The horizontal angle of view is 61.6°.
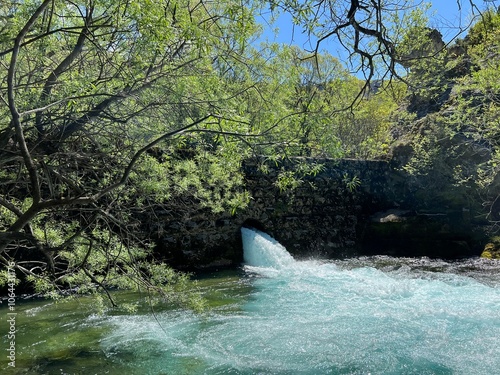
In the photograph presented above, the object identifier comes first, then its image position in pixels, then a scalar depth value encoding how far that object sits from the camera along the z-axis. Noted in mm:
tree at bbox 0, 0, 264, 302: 2629
